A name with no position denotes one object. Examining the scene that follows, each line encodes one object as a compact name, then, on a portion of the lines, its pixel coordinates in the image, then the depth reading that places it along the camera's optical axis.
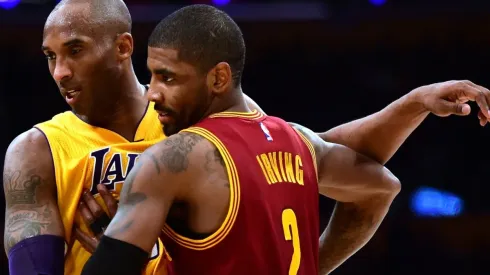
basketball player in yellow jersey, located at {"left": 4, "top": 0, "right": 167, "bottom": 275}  6.14
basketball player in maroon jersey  5.27
